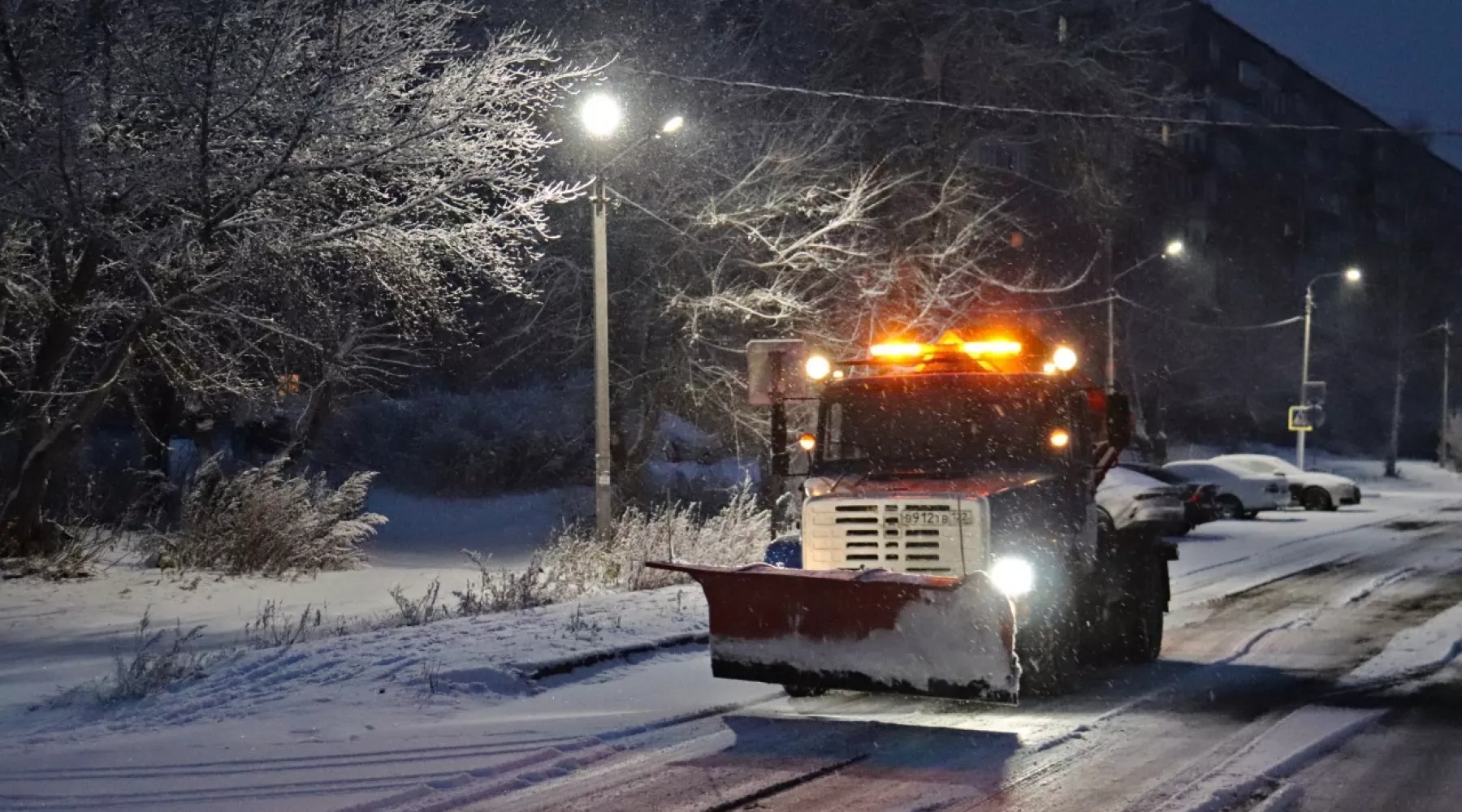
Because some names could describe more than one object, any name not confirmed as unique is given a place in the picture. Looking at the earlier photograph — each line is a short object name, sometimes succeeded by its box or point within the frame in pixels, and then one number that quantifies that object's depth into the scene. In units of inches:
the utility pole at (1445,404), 2011.6
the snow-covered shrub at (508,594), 533.6
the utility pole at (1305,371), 1589.6
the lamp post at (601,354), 645.9
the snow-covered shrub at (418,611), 493.7
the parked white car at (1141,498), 880.3
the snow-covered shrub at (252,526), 668.1
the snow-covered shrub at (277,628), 449.4
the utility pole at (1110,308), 1194.0
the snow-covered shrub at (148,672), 361.1
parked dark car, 1052.7
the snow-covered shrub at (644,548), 618.2
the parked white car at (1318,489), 1366.9
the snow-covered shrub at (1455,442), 2158.0
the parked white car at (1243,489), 1254.9
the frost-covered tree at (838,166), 893.8
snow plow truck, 343.0
